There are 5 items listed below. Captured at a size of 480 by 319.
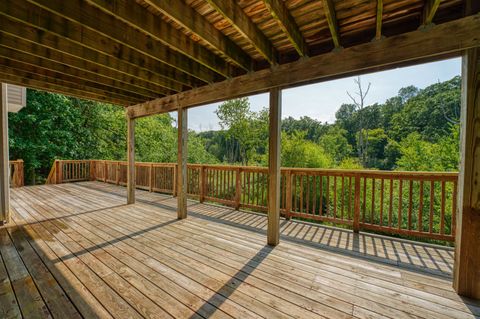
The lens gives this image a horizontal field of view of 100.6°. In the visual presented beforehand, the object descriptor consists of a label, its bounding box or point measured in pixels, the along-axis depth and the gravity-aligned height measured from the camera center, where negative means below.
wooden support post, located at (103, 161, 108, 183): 8.42 -0.84
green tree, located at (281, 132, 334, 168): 11.56 +0.02
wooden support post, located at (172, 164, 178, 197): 5.93 -0.87
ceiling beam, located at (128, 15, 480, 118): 1.76 +1.06
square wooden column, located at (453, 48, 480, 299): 1.74 -0.27
